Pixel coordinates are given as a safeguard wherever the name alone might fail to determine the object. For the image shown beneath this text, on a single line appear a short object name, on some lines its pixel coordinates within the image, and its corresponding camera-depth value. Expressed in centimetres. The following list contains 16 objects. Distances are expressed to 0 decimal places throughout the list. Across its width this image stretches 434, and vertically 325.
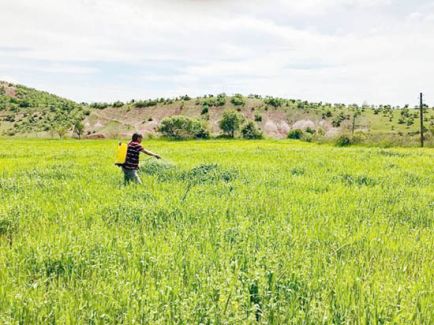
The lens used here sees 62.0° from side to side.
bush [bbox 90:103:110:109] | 11302
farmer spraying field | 1179
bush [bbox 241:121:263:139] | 7347
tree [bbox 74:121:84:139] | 7921
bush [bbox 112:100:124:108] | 11278
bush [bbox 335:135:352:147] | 4698
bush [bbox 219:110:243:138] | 7556
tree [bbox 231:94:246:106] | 11000
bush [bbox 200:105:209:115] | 10394
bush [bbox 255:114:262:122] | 10202
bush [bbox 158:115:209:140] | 7025
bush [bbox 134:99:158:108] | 11056
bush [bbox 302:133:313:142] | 6038
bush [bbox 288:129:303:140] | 7802
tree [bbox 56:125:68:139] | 7657
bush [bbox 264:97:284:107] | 11094
